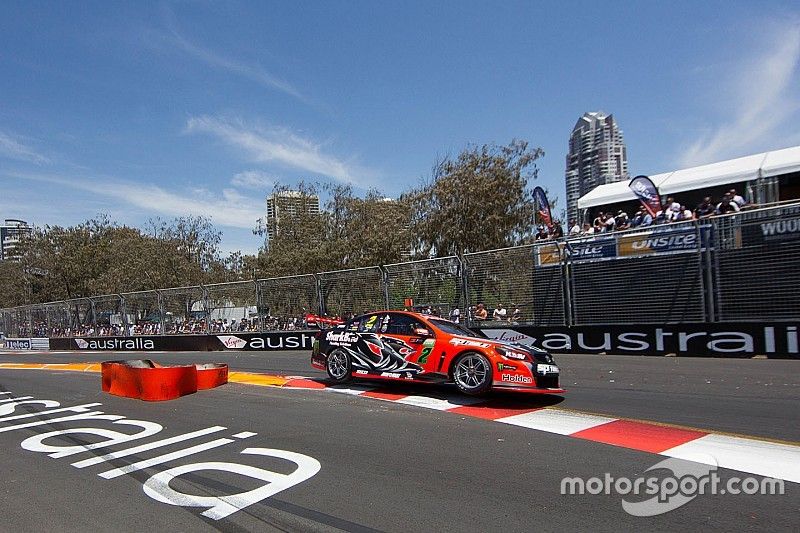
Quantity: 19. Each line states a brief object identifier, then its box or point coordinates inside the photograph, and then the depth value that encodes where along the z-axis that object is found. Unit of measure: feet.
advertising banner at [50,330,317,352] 76.74
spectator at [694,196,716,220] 50.70
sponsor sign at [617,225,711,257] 47.21
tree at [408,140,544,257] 102.83
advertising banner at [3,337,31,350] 128.64
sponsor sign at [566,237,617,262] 51.49
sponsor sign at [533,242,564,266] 54.60
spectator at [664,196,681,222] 52.37
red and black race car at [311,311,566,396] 29.40
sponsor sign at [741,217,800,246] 42.63
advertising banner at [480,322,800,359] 42.39
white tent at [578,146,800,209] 49.29
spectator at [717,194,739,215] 49.32
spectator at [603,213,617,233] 57.16
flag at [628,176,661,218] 54.54
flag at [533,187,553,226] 73.06
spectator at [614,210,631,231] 56.64
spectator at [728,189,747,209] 49.08
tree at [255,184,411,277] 122.11
